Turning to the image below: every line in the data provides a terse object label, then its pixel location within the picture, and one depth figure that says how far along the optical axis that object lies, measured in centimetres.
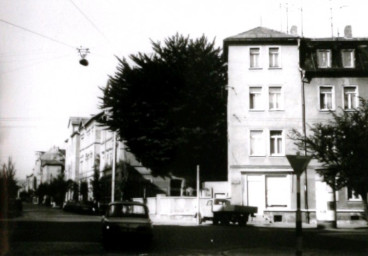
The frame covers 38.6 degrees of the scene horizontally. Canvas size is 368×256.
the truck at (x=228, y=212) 3506
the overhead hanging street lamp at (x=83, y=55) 2526
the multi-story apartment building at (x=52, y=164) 12731
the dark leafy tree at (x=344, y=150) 1864
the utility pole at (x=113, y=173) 4223
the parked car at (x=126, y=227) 1769
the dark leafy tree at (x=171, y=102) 3925
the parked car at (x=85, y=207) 5339
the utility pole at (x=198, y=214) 3766
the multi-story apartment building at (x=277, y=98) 3900
